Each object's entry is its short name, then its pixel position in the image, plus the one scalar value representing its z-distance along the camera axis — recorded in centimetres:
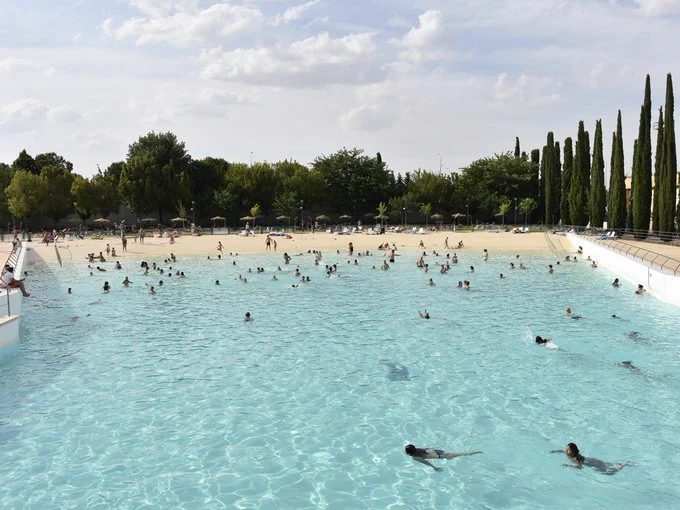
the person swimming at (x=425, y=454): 1062
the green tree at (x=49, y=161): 8959
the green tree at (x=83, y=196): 7319
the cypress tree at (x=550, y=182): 7331
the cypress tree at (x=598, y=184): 6022
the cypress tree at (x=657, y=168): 4703
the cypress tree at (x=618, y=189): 5459
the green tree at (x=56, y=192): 7262
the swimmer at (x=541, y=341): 1802
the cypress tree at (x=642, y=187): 4912
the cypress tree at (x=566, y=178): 6944
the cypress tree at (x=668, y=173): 4481
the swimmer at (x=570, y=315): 2244
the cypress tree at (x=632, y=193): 5030
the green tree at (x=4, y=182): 7350
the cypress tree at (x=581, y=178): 6444
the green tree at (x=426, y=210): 8094
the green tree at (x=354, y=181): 8556
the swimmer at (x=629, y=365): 1552
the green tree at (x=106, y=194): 7494
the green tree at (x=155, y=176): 7512
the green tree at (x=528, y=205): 7931
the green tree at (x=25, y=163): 8641
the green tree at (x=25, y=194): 7025
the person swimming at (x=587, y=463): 1016
